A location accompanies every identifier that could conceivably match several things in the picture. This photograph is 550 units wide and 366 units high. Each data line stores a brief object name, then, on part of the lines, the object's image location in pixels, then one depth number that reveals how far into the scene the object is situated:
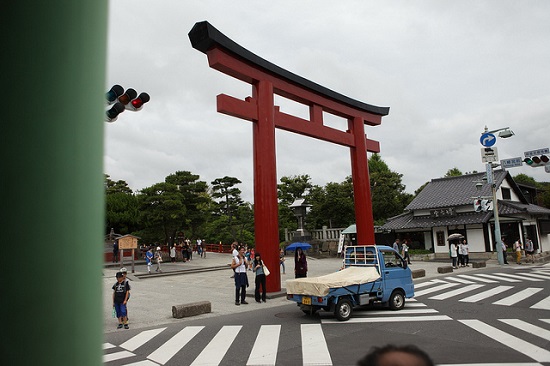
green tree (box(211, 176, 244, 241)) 41.75
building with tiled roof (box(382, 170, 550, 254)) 28.11
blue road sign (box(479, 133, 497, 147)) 22.11
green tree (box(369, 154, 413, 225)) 40.06
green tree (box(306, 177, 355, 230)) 38.09
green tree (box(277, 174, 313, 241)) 41.44
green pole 1.02
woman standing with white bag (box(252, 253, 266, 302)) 11.70
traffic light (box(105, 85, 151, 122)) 7.62
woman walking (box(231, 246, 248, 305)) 11.72
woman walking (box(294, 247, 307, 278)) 13.08
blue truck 9.02
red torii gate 11.59
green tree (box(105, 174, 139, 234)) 41.19
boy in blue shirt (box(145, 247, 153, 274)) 22.42
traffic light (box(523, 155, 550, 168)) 16.38
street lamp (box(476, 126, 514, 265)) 22.36
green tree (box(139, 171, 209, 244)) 31.41
